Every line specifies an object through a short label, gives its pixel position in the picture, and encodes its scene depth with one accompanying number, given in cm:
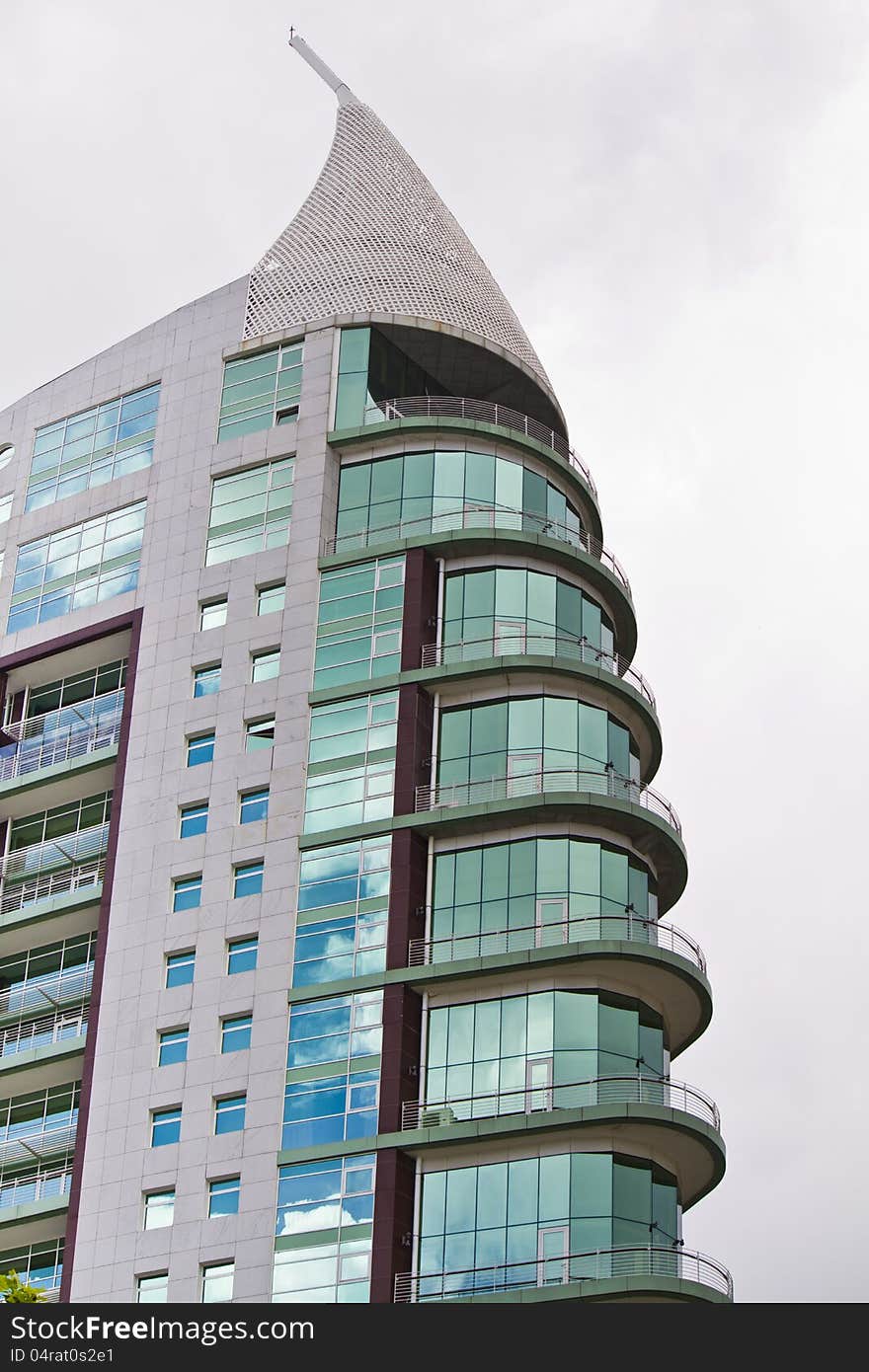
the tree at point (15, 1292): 4272
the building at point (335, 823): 6197
